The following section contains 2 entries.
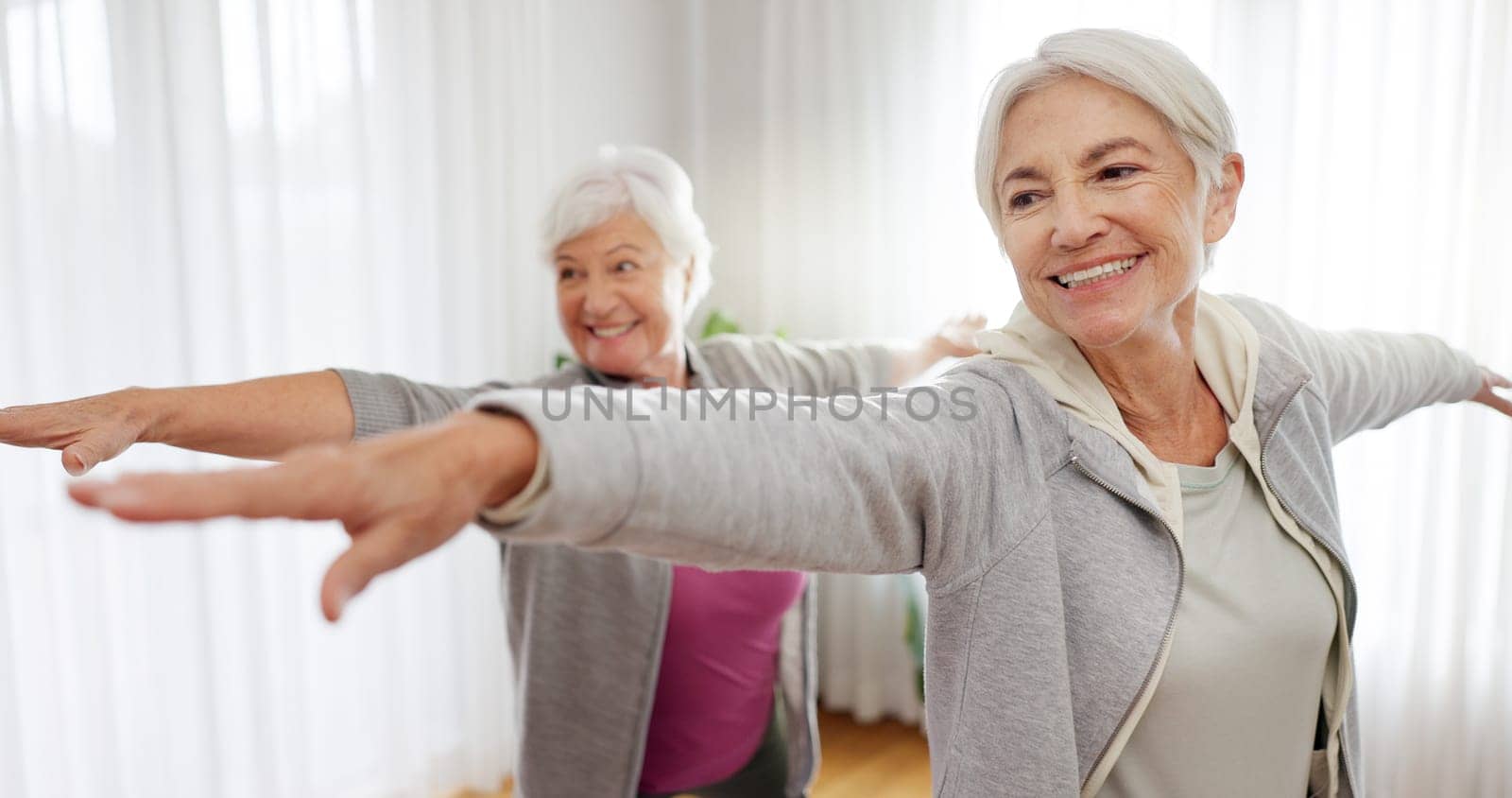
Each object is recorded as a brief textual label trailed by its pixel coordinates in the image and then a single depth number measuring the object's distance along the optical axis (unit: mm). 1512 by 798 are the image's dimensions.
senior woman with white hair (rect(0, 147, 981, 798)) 1607
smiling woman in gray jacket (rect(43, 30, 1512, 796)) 779
